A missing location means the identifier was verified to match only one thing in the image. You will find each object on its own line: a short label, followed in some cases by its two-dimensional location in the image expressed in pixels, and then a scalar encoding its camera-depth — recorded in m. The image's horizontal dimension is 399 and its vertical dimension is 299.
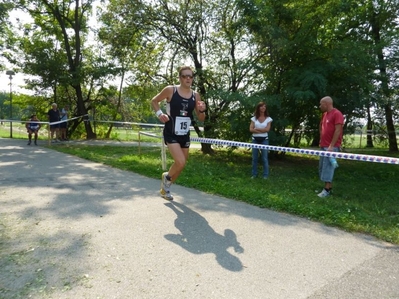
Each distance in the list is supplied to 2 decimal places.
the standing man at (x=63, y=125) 15.30
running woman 4.90
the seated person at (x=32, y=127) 13.55
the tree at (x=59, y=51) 17.22
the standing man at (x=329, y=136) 5.78
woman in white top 7.61
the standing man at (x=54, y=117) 14.10
